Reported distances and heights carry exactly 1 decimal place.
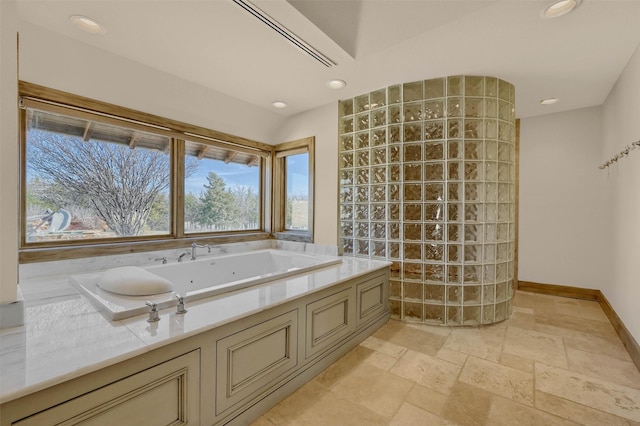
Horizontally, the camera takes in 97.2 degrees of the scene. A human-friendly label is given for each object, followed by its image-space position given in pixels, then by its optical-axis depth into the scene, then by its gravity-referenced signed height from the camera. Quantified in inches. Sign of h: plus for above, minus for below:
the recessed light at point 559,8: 63.6 +47.5
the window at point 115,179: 82.6 +11.0
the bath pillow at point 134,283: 62.0 -16.7
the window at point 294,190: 135.5 +10.6
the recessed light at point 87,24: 68.7 +46.6
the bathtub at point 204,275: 56.6 -19.4
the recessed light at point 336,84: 104.6 +48.1
